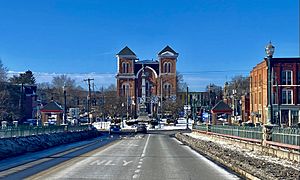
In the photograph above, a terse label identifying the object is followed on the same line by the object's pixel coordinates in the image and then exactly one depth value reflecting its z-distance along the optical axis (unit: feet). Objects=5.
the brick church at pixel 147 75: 494.59
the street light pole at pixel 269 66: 87.78
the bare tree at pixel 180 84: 543.55
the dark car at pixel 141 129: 298.97
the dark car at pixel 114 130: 294.09
